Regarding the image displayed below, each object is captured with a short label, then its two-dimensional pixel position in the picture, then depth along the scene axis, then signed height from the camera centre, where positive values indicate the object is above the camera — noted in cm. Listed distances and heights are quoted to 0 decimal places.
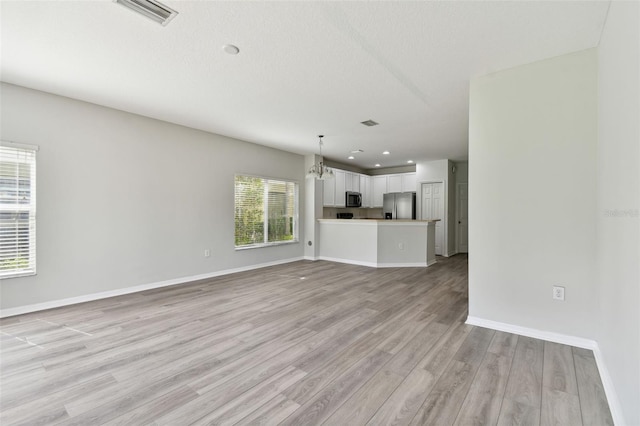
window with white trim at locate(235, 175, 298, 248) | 568 +2
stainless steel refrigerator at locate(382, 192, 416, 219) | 799 +23
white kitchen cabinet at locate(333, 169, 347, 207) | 784 +70
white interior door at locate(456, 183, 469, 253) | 798 -14
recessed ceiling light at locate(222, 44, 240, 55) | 243 +142
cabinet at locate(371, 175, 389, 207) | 898 +75
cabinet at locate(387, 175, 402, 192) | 864 +92
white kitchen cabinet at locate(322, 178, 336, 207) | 742 +52
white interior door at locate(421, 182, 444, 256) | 766 +22
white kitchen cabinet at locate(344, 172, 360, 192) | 821 +92
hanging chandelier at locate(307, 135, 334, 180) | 536 +74
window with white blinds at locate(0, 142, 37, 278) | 314 +1
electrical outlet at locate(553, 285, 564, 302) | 252 -70
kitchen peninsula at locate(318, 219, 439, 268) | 606 -65
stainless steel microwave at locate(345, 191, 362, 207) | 814 +39
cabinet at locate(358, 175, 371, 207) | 885 +75
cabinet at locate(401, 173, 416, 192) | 836 +92
